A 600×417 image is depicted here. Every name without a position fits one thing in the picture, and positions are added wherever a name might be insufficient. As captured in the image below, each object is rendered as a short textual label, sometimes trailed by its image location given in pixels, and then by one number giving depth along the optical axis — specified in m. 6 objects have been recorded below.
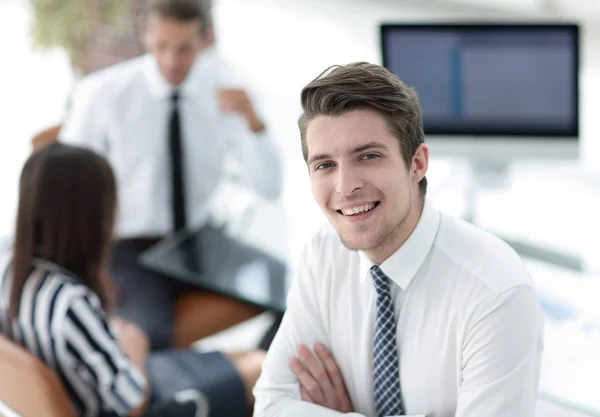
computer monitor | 2.51
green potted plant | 3.87
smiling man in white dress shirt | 1.42
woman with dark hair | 1.97
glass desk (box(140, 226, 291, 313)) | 2.46
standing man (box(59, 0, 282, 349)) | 2.80
